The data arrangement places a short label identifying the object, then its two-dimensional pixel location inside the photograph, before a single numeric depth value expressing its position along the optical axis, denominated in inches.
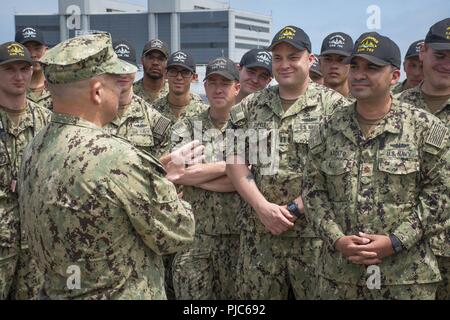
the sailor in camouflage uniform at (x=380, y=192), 141.1
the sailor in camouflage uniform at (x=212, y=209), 197.3
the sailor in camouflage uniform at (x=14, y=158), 179.5
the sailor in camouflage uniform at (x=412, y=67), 241.6
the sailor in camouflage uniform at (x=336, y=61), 239.1
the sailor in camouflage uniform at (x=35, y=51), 260.2
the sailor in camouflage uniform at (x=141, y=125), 205.9
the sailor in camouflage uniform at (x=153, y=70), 277.3
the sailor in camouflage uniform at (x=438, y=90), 163.9
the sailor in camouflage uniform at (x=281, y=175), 171.2
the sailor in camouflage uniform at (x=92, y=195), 101.5
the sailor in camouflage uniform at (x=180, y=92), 250.2
